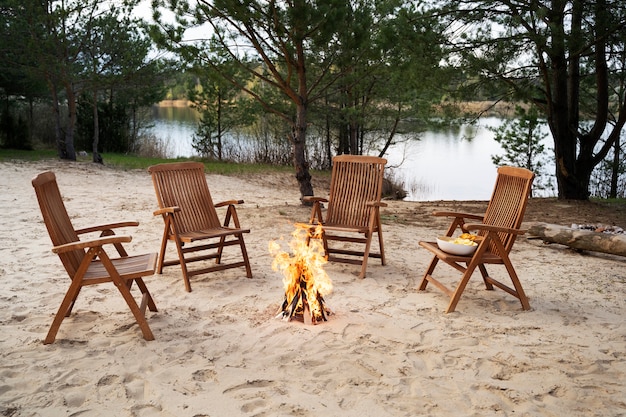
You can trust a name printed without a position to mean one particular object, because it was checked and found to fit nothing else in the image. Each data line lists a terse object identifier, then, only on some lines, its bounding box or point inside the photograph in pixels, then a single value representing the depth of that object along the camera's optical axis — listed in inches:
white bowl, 158.1
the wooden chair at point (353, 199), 201.2
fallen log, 222.8
